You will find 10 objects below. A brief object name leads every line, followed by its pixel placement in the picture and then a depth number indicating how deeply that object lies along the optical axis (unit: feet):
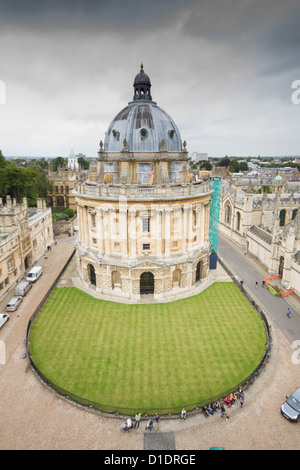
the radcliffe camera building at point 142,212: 113.50
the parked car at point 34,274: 135.44
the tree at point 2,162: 229.58
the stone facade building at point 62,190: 300.40
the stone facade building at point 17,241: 124.67
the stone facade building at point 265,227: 126.64
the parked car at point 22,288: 121.49
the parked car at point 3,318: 100.35
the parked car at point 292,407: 65.41
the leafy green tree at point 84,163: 619.09
